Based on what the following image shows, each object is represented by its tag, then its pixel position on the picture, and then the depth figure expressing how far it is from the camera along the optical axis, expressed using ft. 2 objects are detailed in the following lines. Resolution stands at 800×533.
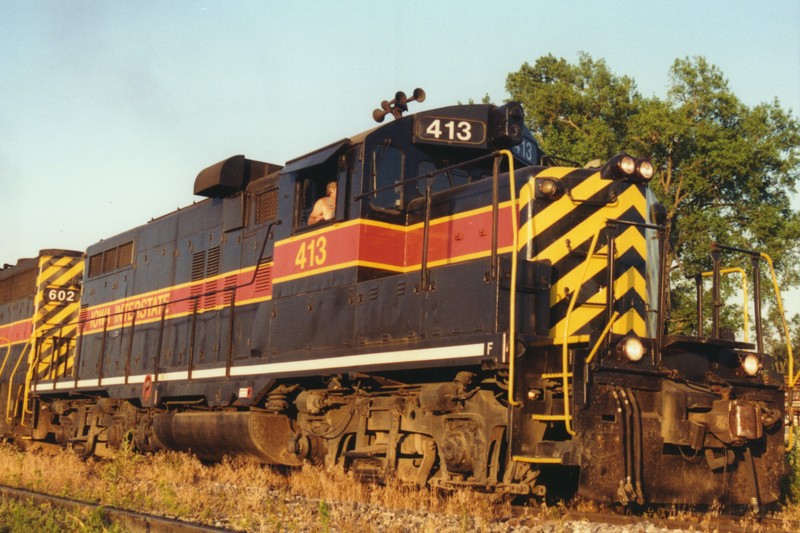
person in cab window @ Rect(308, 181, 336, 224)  29.30
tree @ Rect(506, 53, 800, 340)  81.51
